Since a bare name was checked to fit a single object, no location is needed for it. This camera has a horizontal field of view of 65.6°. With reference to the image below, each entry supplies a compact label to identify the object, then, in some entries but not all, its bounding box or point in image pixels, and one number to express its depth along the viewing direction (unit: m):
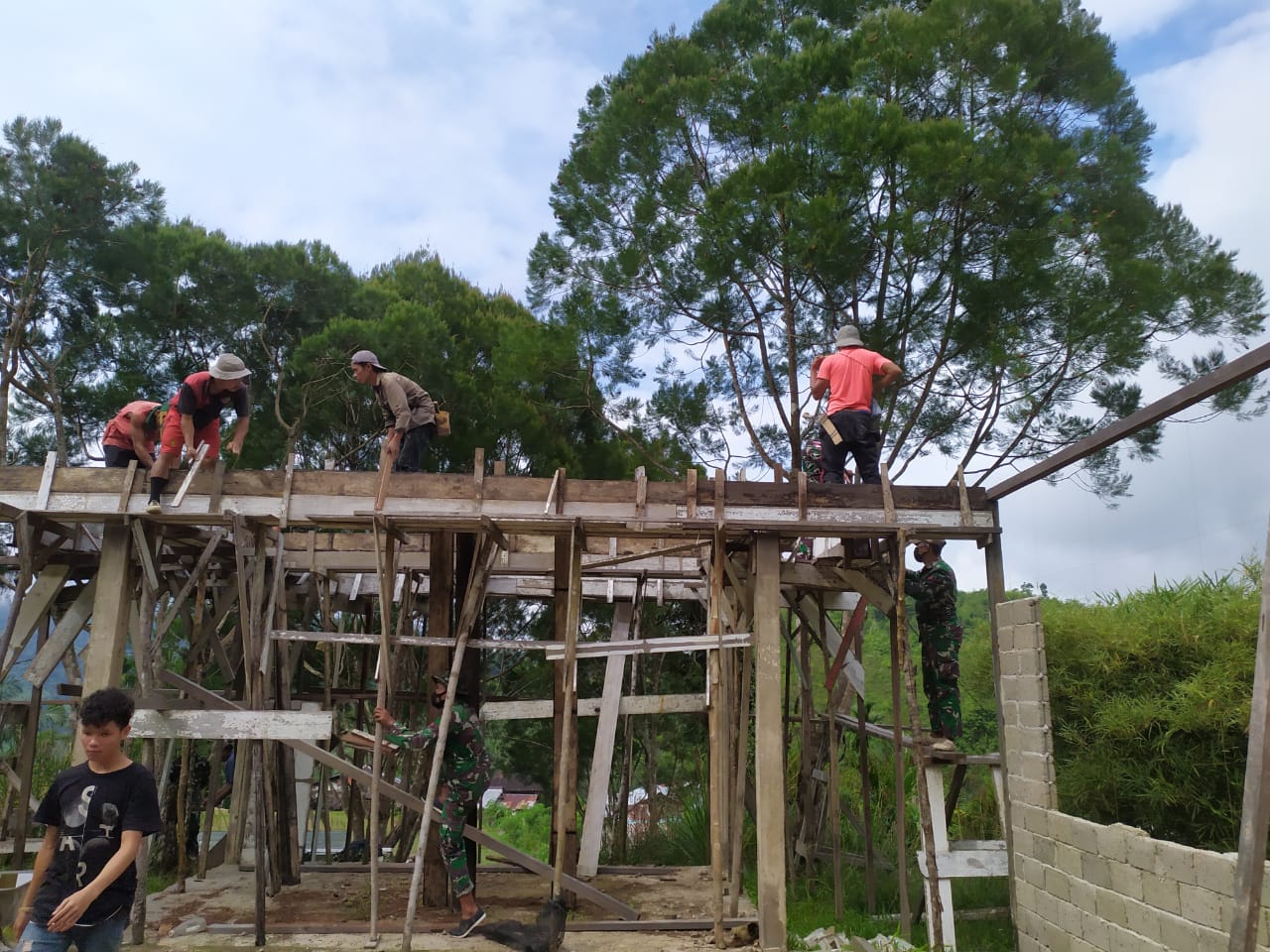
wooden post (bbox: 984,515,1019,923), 6.67
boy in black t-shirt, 3.65
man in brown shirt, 7.93
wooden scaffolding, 6.71
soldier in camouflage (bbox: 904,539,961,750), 7.93
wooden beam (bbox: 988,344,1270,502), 4.29
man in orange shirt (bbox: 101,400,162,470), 7.51
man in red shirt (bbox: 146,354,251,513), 7.18
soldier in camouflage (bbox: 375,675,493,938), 6.87
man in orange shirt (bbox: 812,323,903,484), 7.70
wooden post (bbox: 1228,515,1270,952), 3.39
